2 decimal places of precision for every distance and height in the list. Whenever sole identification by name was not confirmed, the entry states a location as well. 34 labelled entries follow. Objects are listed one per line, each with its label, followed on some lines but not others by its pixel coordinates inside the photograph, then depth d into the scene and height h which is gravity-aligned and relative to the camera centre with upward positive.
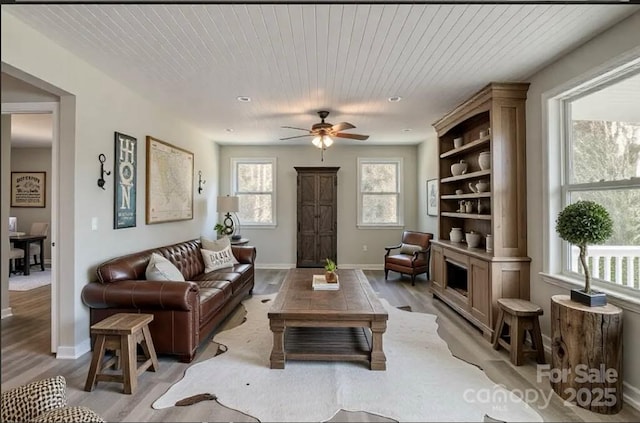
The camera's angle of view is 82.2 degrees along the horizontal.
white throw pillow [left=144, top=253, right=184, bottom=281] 3.54 -0.54
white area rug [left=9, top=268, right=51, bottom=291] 5.72 -1.09
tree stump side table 2.57 -1.02
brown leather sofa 3.22 -0.79
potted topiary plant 2.72 -0.11
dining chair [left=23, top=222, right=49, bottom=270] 7.28 -0.33
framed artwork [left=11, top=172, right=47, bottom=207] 7.86 +0.57
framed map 4.50 +0.45
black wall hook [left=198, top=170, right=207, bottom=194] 6.25 +0.58
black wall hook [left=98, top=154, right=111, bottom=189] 3.58 +0.44
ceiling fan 4.68 +1.09
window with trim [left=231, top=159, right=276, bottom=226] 7.50 +0.55
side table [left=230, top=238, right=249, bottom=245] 6.34 -0.46
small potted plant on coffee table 3.88 -0.62
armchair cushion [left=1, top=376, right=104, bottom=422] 1.79 -0.96
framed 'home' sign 3.85 +0.38
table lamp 6.51 +0.19
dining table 6.54 -0.48
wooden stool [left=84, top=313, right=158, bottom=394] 2.75 -1.02
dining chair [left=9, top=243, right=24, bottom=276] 6.49 -0.70
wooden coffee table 3.05 -0.91
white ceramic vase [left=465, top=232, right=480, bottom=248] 4.52 -0.30
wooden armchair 6.10 -0.71
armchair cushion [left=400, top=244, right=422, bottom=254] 6.38 -0.58
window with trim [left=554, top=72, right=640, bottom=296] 2.79 +0.40
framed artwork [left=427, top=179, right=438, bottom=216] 6.47 +0.33
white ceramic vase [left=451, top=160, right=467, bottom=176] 4.90 +0.64
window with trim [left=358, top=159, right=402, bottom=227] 7.47 +0.48
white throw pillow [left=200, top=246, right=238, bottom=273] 4.97 -0.61
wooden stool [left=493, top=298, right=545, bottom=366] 3.17 -1.01
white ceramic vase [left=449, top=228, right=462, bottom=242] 5.06 -0.27
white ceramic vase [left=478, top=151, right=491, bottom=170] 4.16 +0.63
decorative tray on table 3.77 -0.73
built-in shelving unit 3.75 +0.07
